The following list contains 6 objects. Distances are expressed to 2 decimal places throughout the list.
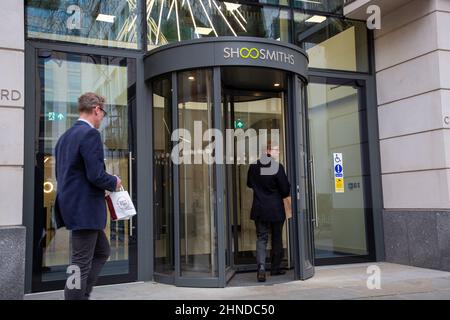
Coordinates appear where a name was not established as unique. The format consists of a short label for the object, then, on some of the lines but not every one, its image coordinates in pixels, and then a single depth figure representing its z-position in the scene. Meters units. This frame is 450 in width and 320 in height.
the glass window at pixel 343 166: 8.50
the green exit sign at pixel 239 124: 8.08
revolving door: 6.49
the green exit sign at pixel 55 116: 6.63
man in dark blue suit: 3.98
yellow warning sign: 8.61
